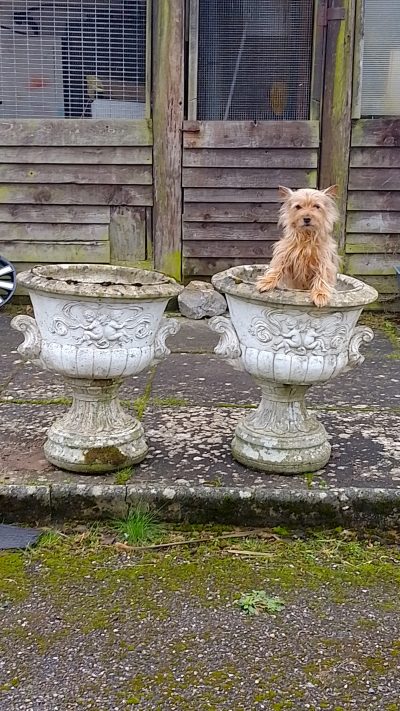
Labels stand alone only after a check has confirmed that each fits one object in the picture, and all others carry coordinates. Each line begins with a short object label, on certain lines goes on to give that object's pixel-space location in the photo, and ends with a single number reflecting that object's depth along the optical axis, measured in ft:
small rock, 22.06
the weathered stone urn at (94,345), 10.81
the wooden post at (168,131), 20.72
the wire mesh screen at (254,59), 21.17
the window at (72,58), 21.22
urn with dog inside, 10.99
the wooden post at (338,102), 20.74
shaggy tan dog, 11.12
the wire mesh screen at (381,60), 21.21
